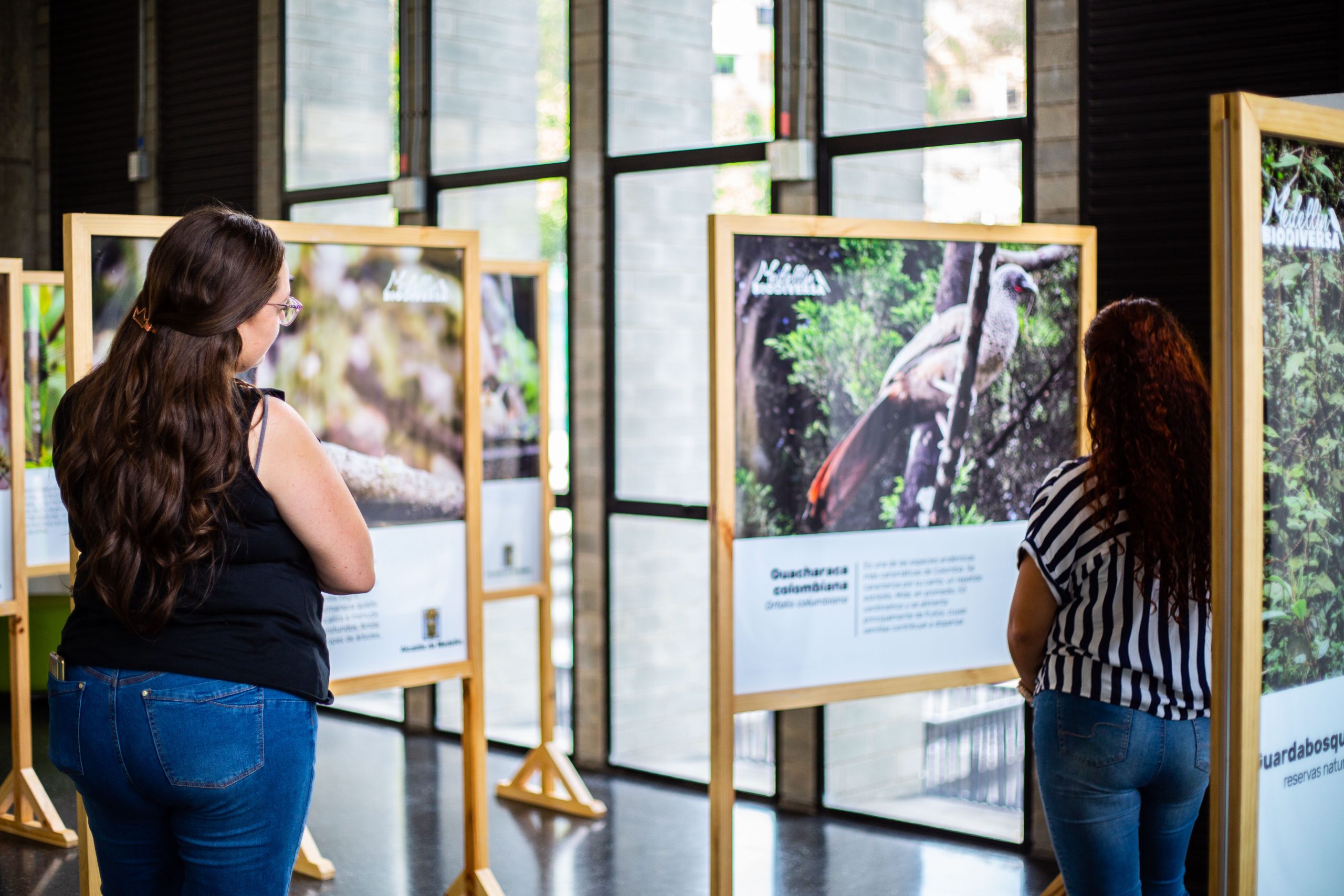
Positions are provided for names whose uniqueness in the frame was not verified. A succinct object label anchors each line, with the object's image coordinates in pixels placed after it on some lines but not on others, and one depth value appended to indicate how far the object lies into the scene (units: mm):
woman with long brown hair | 1708
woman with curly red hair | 2076
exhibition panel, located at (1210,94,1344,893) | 1795
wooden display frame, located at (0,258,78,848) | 4285
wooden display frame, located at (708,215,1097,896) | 2955
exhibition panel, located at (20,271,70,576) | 5047
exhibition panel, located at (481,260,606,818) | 4840
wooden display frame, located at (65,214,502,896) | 3295
